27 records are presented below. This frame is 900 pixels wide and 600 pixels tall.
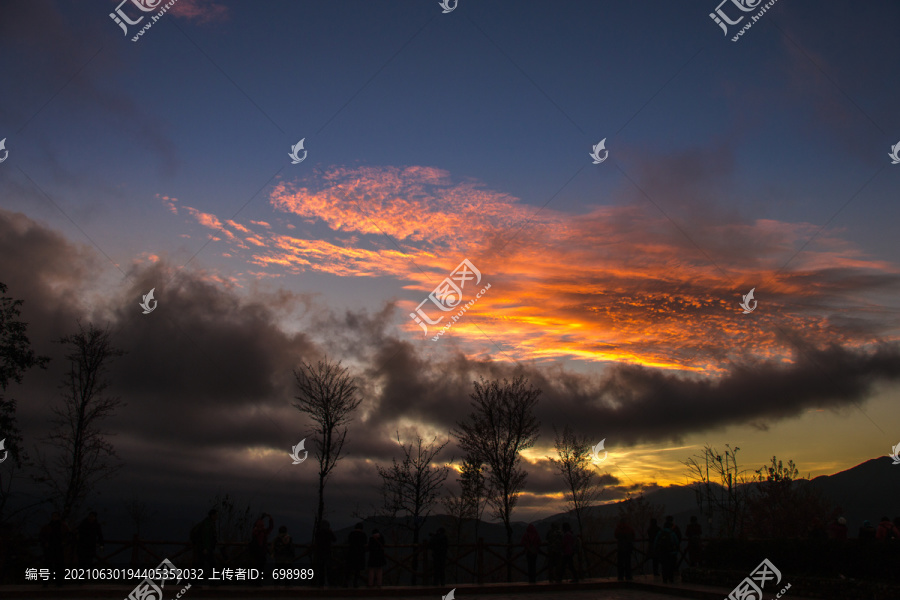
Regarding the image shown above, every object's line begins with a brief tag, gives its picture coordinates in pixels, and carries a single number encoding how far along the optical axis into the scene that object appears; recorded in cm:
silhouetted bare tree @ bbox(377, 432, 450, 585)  4156
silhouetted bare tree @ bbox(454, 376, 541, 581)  3875
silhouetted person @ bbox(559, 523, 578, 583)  2121
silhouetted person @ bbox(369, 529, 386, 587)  1892
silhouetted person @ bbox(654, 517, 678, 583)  2067
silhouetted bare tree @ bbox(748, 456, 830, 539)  5775
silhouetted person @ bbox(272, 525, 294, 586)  1841
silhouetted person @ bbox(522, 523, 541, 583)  2091
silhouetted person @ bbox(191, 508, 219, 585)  1703
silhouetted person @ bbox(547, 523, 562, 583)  2178
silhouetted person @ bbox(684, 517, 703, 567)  2242
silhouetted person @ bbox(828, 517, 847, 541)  1856
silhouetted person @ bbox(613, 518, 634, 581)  2136
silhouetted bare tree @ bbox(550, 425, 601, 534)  4925
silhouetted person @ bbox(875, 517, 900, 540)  1720
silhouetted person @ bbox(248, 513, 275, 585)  1783
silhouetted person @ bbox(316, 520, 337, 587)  1942
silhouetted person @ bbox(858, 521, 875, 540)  1708
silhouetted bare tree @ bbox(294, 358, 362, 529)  2945
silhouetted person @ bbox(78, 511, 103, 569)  1789
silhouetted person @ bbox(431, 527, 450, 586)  2047
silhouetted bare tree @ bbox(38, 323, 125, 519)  3131
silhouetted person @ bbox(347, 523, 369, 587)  1884
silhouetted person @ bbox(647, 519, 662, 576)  2228
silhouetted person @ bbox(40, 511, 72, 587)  1720
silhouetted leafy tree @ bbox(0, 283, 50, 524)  2659
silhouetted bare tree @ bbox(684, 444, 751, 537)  4588
